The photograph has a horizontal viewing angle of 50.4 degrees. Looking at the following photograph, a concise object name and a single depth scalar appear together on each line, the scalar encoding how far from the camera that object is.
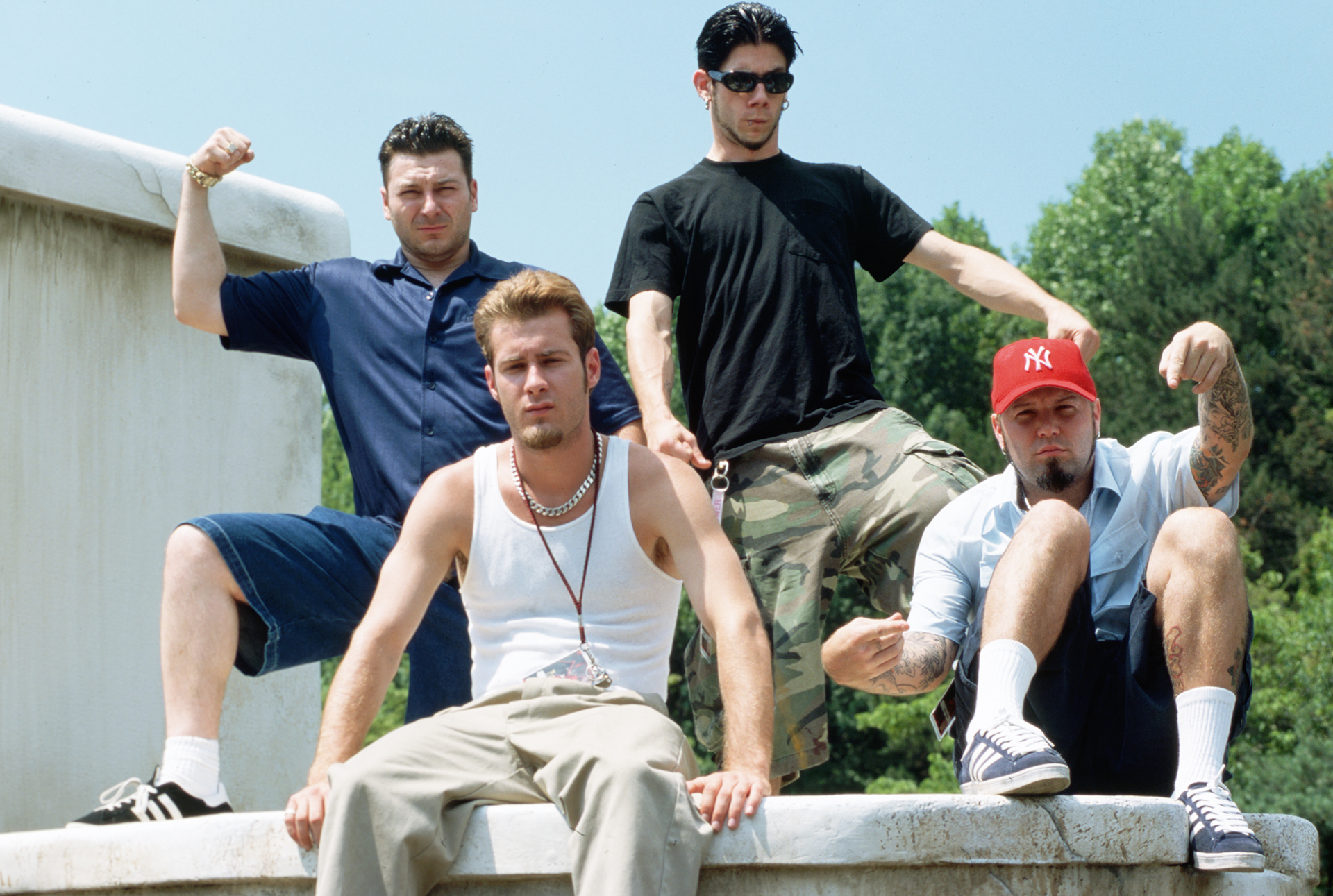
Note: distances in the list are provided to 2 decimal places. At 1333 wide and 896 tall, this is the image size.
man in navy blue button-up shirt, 3.59
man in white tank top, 2.73
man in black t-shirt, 4.25
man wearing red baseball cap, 3.11
